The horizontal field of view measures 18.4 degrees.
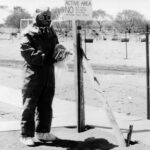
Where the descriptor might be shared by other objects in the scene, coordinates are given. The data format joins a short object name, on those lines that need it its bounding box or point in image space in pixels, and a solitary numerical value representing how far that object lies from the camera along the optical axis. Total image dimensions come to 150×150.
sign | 7.55
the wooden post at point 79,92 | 7.79
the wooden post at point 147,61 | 8.63
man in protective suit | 6.76
